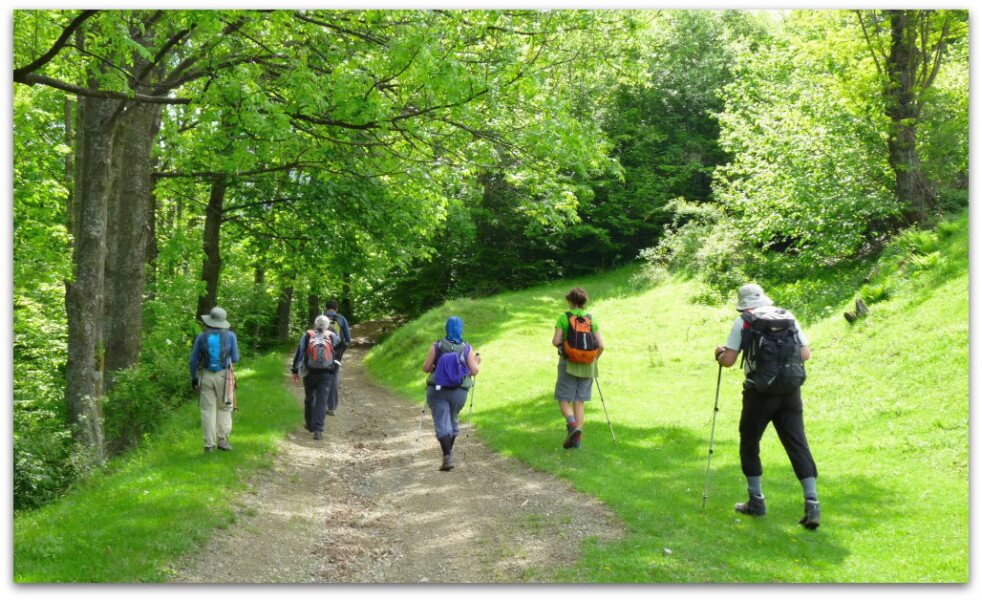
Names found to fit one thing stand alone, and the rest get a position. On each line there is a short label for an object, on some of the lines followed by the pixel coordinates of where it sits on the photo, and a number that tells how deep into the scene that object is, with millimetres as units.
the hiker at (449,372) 10281
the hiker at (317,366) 13478
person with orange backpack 10773
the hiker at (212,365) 10961
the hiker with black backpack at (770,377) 7188
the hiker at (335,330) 15734
